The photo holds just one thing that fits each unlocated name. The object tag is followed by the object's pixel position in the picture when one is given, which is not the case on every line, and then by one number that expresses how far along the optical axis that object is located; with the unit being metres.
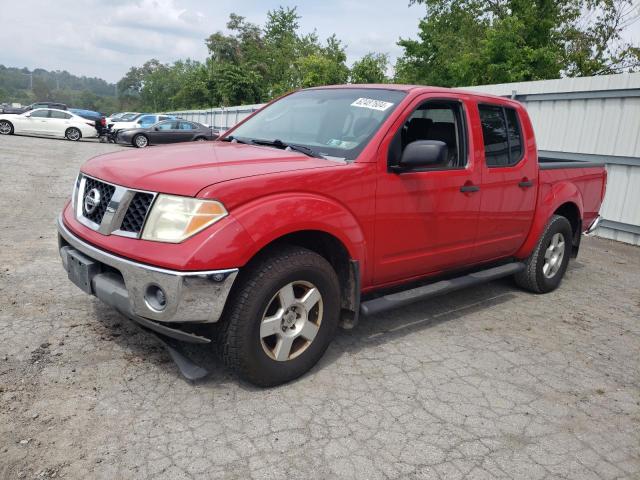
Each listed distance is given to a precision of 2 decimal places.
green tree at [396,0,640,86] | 26.67
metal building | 8.40
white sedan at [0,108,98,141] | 24.55
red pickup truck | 2.85
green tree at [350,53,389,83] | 37.31
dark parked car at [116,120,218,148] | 23.53
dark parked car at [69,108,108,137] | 26.31
